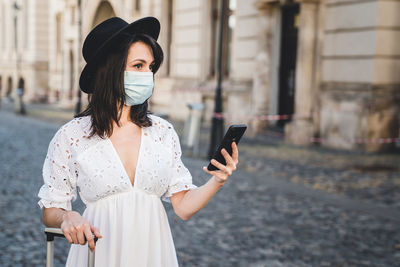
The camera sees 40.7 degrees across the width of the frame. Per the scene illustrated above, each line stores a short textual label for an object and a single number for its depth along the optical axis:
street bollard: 10.84
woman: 2.11
